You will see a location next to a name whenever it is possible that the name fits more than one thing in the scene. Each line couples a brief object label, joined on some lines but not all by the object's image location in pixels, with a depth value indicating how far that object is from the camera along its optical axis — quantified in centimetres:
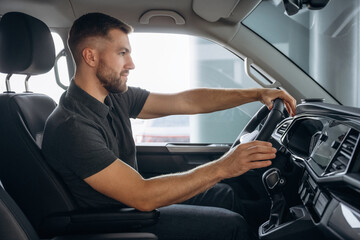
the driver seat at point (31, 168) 132
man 129
